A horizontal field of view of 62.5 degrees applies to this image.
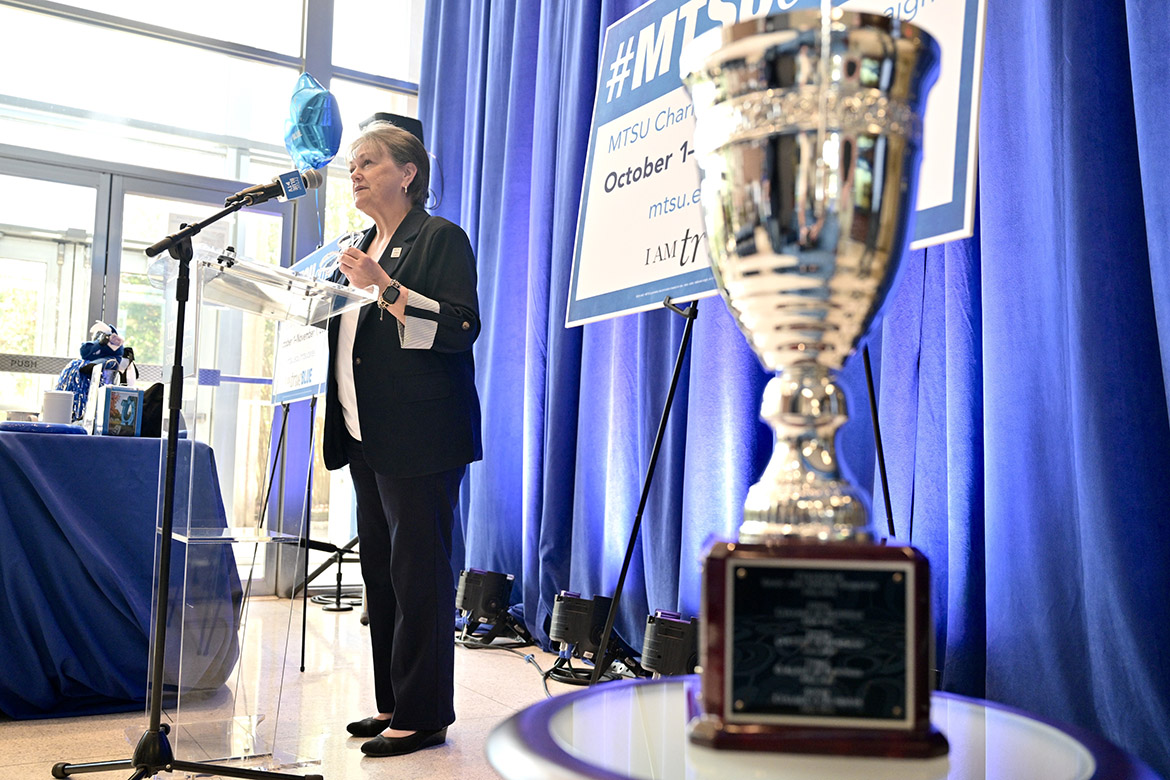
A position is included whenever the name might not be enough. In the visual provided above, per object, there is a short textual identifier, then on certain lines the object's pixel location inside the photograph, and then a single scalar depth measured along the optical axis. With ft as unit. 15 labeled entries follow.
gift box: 7.79
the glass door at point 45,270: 13.76
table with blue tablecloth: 7.00
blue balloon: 13.06
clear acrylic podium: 5.74
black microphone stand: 5.27
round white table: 1.55
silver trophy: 1.73
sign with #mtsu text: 4.65
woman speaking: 6.11
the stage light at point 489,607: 10.84
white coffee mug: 8.70
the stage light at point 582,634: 8.82
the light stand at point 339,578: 12.82
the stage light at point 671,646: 7.48
